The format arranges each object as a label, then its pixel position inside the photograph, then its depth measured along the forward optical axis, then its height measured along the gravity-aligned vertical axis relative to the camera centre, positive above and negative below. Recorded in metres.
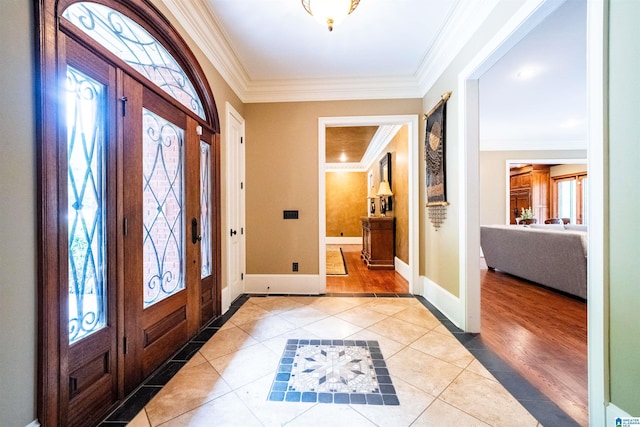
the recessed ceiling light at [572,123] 4.99 +1.80
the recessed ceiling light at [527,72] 3.15 +1.79
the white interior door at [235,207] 2.95 +0.08
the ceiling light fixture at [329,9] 1.70 +1.40
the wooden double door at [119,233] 1.23 -0.12
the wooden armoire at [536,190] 8.45 +0.72
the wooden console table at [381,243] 4.90 -0.60
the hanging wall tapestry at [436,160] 2.69 +0.58
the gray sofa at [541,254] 3.03 -0.62
